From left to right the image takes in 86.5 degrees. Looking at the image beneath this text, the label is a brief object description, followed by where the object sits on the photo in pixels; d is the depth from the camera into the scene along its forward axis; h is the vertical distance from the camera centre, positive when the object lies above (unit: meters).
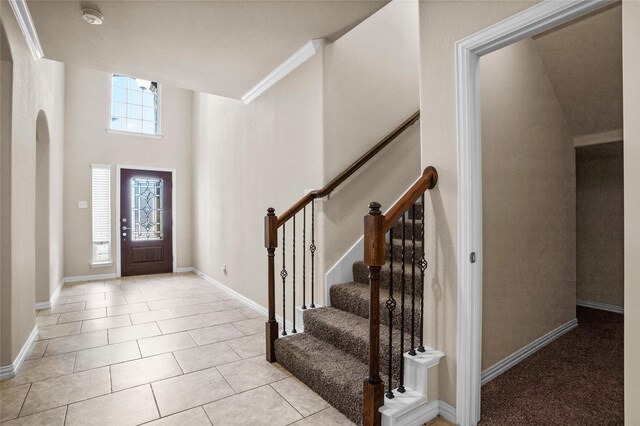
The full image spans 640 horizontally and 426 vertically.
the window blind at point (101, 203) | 5.97 +0.24
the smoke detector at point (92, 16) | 2.47 +1.49
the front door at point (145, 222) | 6.24 -0.11
